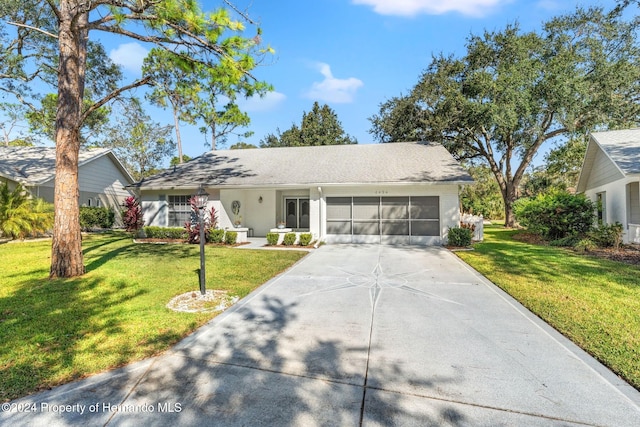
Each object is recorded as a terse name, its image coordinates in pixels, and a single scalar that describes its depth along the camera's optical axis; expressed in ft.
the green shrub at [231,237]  41.04
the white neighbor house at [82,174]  50.26
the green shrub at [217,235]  41.63
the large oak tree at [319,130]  117.29
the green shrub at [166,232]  44.27
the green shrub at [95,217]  55.75
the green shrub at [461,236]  36.52
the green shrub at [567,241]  36.61
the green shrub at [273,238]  40.22
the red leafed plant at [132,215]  50.93
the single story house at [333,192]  40.19
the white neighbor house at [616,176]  35.12
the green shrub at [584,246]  32.96
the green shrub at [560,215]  39.14
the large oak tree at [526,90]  53.88
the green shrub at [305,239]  39.01
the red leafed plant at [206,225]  41.65
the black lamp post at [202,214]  17.83
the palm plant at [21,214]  40.01
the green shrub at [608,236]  33.14
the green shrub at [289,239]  39.63
